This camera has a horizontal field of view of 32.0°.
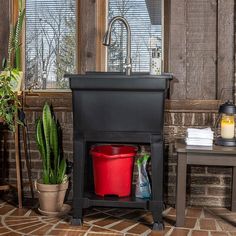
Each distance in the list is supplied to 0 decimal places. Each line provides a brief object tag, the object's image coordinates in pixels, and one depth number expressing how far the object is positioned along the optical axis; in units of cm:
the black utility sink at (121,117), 303
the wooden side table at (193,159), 299
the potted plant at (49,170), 341
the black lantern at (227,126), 312
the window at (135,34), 385
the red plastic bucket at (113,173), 324
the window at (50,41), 394
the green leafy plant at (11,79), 342
